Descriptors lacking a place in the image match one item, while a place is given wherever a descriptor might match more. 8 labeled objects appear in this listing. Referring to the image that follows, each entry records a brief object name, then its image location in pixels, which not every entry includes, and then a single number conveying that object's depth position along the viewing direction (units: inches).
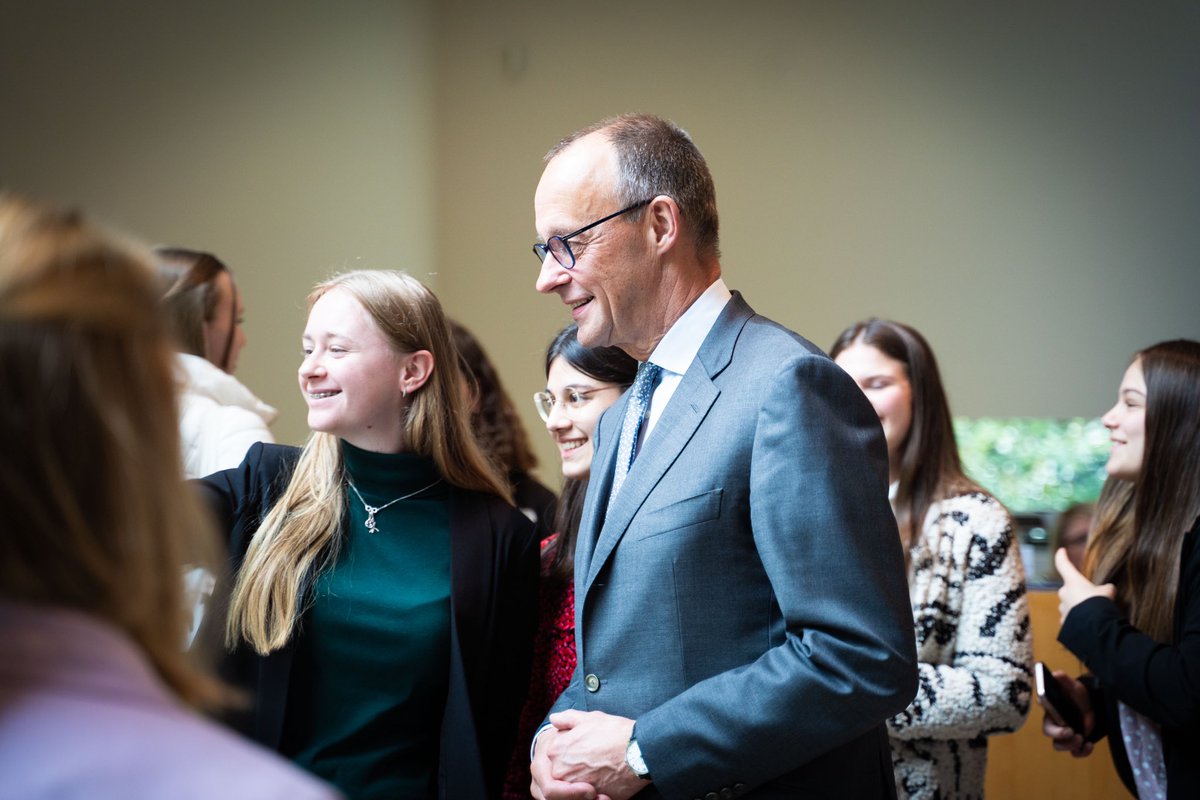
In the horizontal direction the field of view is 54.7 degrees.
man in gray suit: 59.4
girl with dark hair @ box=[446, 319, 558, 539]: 137.6
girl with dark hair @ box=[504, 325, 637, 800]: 85.7
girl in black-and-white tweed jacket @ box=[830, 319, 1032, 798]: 90.6
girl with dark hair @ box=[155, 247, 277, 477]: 104.7
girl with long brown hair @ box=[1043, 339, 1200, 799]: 87.0
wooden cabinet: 135.0
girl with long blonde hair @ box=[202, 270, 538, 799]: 79.1
